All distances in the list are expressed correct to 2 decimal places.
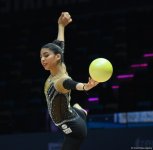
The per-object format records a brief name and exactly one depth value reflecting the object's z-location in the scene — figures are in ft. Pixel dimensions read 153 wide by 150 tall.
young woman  29.13
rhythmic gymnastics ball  26.20
